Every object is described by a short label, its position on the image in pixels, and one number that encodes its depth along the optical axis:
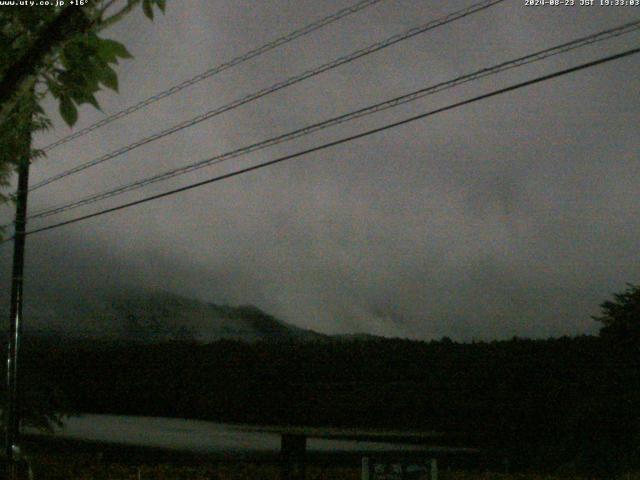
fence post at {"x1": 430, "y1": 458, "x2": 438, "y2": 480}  9.55
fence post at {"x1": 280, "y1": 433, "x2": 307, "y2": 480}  10.49
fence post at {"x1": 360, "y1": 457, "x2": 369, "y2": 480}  9.55
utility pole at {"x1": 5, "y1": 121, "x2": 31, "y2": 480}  14.91
